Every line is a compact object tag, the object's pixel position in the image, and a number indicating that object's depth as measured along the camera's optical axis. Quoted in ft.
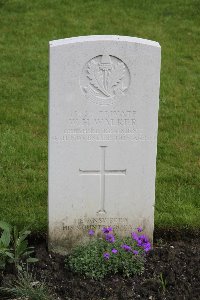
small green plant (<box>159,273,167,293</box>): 15.33
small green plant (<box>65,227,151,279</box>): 15.64
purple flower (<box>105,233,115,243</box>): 16.02
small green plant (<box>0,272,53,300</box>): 14.49
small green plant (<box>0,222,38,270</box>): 15.65
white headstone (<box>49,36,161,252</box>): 15.48
